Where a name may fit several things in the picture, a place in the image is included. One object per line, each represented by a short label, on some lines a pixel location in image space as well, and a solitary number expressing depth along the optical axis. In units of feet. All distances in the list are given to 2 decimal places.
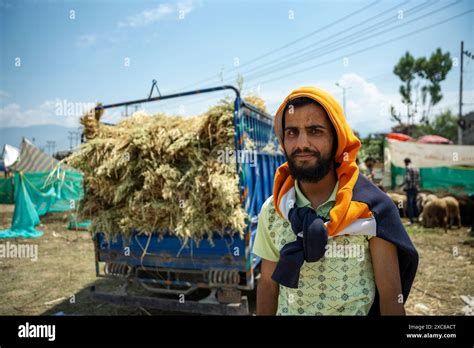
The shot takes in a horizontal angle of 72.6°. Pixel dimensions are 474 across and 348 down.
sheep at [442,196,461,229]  31.63
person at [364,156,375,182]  29.81
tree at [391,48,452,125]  117.80
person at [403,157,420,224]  33.71
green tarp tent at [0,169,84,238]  31.14
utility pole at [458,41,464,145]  65.36
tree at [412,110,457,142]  122.01
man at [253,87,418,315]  4.90
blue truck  12.24
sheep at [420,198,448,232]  31.53
